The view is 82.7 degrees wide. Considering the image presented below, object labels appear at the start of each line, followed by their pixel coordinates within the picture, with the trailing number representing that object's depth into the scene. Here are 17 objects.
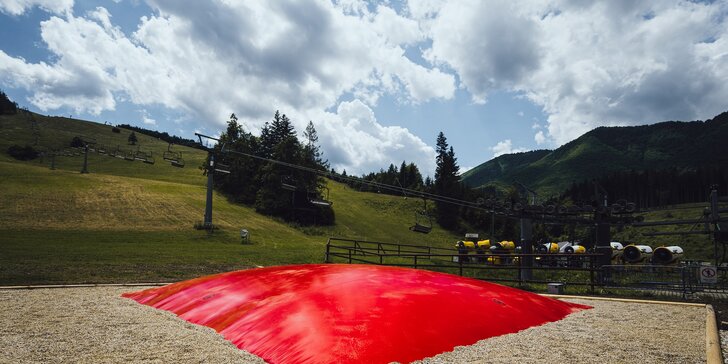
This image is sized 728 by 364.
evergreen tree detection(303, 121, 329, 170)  62.12
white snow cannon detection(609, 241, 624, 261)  32.42
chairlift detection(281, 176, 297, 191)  37.41
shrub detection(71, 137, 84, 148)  92.31
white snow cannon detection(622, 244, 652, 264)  29.77
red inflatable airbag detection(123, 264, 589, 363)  5.76
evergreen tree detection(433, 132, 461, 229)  73.81
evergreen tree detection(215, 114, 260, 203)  60.53
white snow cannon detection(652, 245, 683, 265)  29.08
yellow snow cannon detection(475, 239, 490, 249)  38.10
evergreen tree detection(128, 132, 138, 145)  118.42
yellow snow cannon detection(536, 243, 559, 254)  33.32
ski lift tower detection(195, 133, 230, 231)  30.86
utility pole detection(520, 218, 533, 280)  23.03
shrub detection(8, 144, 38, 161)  74.26
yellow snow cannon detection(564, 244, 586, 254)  31.66
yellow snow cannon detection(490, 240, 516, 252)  34.12
